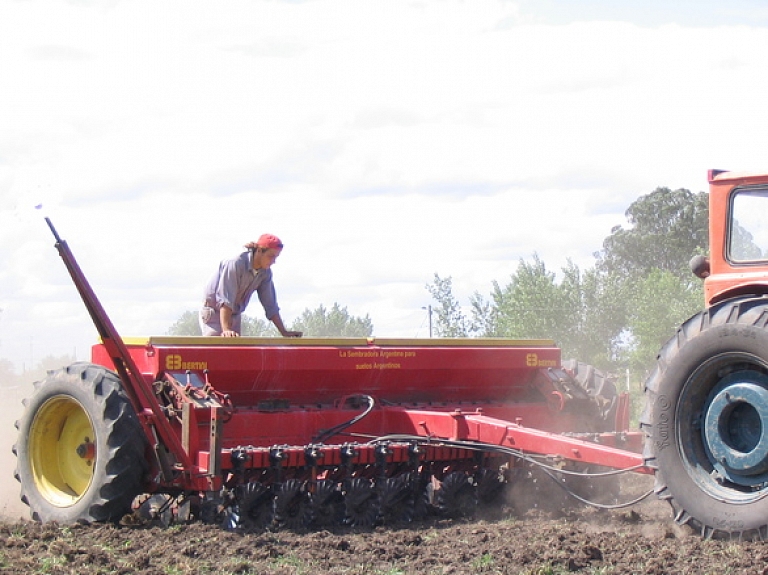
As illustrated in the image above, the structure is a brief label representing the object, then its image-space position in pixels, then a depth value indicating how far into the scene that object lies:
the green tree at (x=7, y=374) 57.65
